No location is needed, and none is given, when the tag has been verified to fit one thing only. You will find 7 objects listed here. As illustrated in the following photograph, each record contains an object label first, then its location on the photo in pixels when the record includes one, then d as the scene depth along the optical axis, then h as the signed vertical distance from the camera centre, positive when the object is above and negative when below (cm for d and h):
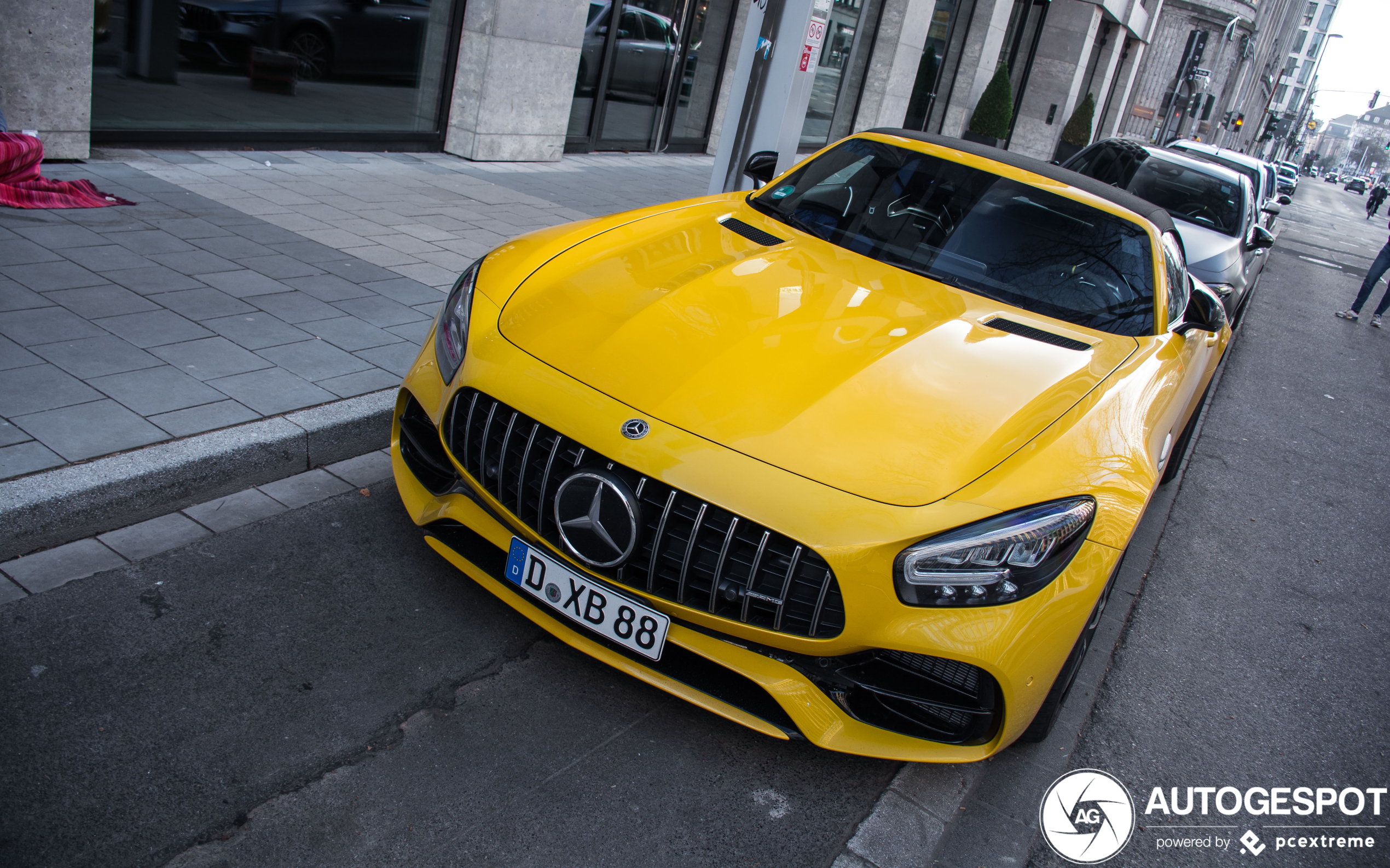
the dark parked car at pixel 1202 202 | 828 +4
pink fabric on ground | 561 -133
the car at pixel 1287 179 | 3060 +160
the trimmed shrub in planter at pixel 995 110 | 2092 +97
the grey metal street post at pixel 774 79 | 765 +21
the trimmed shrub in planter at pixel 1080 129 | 2652 +125
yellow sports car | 237 -85
